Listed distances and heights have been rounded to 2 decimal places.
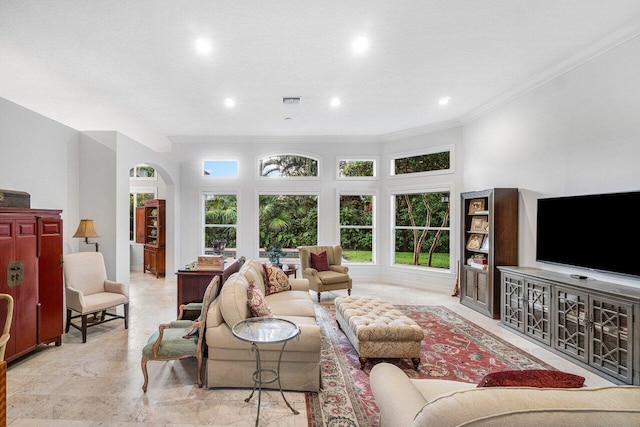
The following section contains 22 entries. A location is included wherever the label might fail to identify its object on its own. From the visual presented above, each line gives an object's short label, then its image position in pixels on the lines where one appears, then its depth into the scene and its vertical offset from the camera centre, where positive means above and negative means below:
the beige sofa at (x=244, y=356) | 2.54 -1.23
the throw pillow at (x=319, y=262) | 5.56 -0.90
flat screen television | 2.88 -0.20
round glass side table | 2.13 -0.90
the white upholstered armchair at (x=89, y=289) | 3.61 -1.00
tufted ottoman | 2.90 -1.22
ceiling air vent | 4.69 +1.82
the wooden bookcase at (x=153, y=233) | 7.36 -0.50
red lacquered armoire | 2.90 -0.65
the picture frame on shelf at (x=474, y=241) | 4.93 -0.47
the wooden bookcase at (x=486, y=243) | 4.40 -0.46
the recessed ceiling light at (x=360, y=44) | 3.12 +1.84
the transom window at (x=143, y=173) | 8.34 +1.15
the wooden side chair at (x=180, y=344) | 2.55 -1.15
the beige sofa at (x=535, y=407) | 0.91 -0.61
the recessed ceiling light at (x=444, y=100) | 4.77 +1.86
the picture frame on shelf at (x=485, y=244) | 4.76 -0.49
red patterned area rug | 2.32 -1.55
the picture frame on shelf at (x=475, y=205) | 4.91 +0.14
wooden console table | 3.64 -0.86
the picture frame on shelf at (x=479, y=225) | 4.81 -0.18
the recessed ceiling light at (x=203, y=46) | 3.15 +1.83
